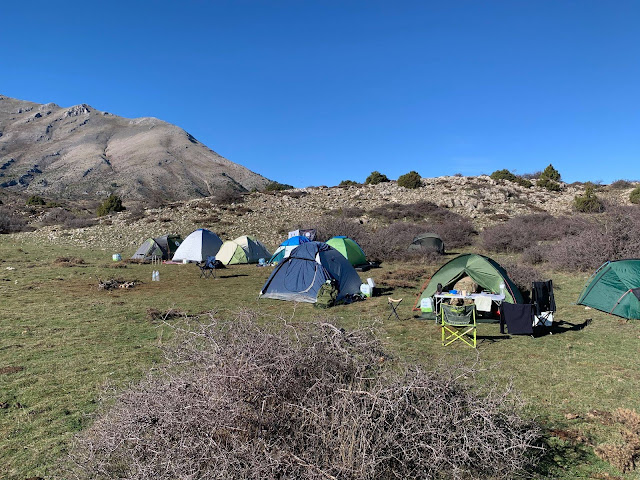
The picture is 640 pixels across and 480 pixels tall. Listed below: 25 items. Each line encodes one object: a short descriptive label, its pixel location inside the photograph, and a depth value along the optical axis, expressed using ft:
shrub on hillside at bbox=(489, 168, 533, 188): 139.44
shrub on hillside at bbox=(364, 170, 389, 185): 149.89
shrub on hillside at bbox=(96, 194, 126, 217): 119.80
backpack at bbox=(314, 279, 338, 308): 39.81
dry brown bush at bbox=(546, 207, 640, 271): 49.29
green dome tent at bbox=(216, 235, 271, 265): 70.49
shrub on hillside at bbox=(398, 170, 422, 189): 136.26
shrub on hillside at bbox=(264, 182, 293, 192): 148.81
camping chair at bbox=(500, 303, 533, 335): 28.12
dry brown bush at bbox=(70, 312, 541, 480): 9.68
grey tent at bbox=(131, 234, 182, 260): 73.97
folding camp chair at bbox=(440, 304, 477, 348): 28.07
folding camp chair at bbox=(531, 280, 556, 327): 29.84
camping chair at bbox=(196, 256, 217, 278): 58.65
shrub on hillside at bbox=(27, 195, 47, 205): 150.87
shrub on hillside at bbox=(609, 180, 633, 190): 132.01
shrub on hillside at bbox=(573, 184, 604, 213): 98.01
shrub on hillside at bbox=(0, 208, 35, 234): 106.50
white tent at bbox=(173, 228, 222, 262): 72.23
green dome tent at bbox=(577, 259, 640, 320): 33.06
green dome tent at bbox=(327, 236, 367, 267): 61.11
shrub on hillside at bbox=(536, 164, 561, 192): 135.66
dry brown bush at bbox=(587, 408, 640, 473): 13.75
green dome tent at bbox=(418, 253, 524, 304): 34.42
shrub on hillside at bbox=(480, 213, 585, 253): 73.97
